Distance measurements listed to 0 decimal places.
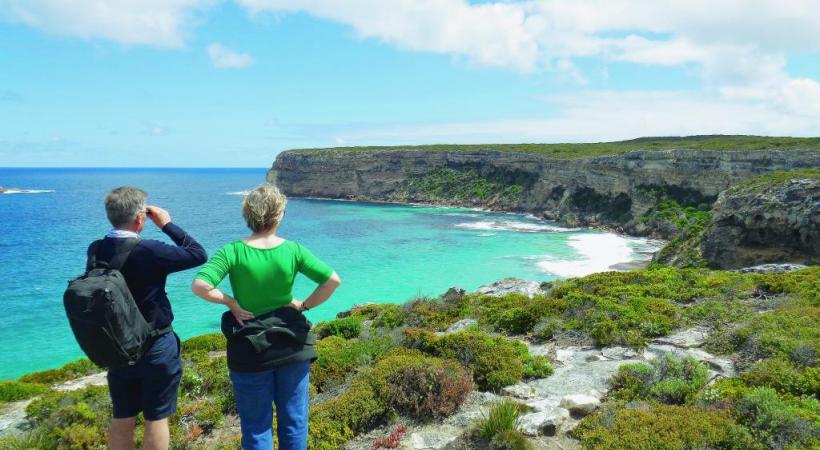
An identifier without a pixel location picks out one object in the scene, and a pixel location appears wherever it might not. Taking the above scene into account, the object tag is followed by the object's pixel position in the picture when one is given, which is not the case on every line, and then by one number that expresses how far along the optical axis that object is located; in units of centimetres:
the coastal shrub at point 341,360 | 822
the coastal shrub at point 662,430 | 496
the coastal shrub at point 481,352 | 737
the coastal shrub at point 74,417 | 644
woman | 390
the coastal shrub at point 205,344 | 1326
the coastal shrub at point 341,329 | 1396
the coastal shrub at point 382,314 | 1425
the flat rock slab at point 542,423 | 563
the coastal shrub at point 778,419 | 486
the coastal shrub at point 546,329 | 1011
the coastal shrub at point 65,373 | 1197
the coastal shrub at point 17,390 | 963
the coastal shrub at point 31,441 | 641
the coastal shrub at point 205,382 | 854
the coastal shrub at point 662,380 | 634
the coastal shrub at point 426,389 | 644
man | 407
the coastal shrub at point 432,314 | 1312
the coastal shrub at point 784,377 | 619
